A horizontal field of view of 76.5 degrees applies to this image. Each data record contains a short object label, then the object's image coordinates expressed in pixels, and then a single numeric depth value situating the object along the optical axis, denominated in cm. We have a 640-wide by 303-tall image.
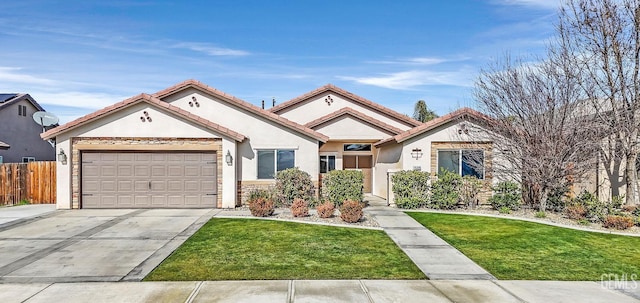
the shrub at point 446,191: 1576
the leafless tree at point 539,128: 1409
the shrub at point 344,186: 1588
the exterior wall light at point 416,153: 1711
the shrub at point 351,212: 1267
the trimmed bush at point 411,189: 1599
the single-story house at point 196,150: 1590
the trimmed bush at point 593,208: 1294
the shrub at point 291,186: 1633
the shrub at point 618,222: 1168
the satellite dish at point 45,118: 2281
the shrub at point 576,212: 1316
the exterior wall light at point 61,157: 1566
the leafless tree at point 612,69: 1504
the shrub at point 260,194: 1555
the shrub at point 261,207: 1380
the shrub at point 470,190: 1608
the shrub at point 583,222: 1252
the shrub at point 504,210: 1459
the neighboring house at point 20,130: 2416
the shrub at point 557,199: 1481
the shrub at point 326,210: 1339
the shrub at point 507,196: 1530
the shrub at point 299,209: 1359
